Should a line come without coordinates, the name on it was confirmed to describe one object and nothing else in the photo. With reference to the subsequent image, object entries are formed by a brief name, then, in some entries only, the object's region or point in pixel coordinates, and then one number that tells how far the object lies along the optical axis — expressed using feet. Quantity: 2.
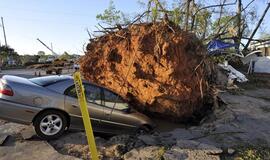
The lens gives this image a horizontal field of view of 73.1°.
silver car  12.95
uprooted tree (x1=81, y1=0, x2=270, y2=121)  18.55
